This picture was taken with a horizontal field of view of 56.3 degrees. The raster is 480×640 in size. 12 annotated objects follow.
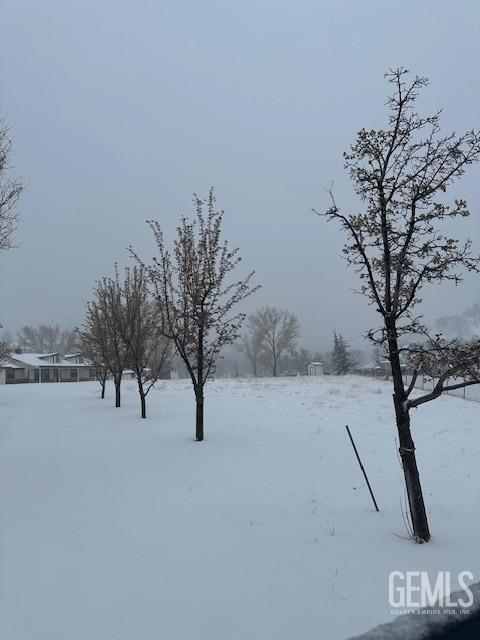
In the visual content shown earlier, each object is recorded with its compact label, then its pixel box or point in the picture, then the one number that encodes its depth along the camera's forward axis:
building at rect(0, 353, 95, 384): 60.38
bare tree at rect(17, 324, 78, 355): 101.88
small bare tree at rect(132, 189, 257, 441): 11.45
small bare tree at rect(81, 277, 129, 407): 18.09
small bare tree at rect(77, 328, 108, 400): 21.05
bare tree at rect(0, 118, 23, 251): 10.41
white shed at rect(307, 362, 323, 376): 64.75
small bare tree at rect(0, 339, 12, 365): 24.31
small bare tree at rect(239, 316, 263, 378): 77.75
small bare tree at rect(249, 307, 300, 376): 75.56
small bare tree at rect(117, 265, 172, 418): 16.52
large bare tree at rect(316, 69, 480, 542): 5.41
